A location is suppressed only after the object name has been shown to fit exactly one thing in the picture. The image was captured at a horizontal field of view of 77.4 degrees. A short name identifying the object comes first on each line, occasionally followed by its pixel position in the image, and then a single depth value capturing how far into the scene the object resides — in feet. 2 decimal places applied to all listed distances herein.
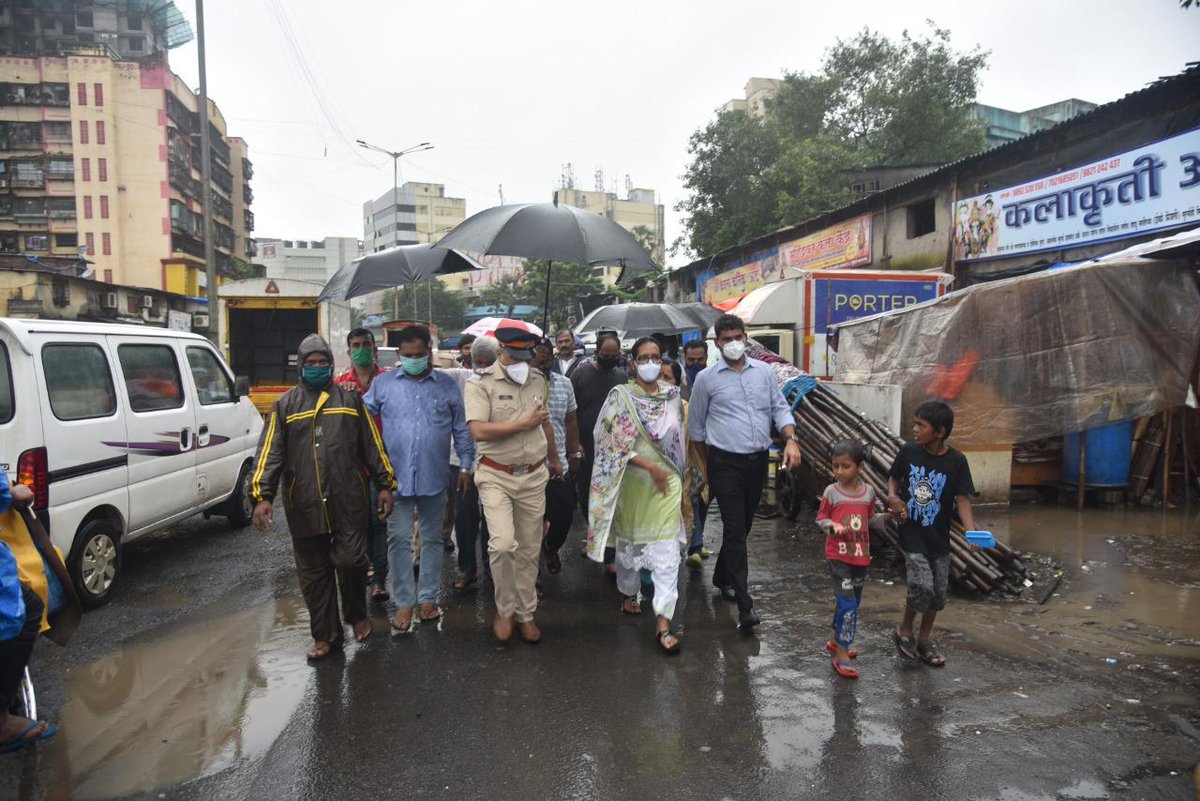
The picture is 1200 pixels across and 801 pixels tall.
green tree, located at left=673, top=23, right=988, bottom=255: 89.50
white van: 14.78
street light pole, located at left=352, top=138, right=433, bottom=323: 92.75
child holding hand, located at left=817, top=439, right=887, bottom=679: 12.77
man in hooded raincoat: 13.26
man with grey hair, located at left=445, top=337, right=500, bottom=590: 17.44
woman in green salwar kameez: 14.42
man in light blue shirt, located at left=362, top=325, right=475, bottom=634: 14.80
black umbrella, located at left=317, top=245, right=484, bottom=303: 24.09
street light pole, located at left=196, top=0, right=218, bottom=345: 53.06
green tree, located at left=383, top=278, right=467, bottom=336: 187.52
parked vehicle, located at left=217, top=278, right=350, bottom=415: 45.73
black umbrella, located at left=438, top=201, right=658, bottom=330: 18.71
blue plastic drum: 24.14
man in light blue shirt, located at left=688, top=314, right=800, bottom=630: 14.87
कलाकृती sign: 29.89
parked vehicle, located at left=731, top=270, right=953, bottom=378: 37.96
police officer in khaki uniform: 13.92
